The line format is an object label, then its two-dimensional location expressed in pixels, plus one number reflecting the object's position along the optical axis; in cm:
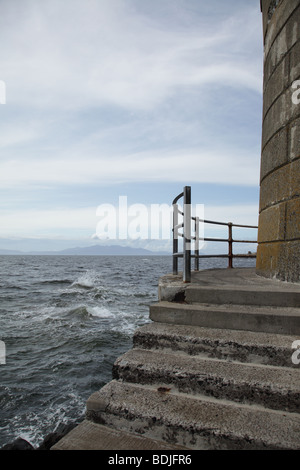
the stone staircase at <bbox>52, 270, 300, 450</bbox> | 223
